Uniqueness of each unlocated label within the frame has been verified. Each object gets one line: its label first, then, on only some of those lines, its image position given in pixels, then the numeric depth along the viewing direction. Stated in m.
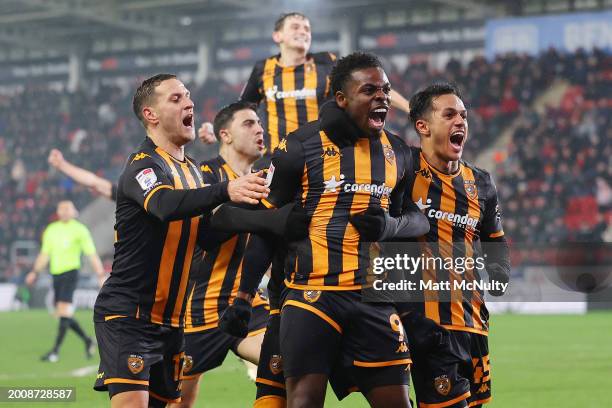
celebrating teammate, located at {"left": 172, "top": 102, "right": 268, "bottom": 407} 13.73
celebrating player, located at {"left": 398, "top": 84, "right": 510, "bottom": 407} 10.70
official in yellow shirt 26.95
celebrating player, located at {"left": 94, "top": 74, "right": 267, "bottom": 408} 10.30
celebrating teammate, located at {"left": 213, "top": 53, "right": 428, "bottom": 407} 9.80
